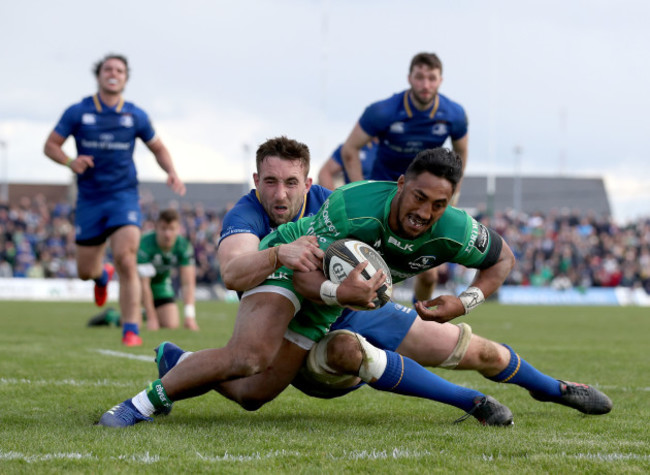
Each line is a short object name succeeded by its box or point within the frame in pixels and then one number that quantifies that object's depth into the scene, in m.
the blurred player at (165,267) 25.33
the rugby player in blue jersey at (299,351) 9.16
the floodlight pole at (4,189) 86.75
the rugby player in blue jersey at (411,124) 17.42
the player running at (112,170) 18.84
